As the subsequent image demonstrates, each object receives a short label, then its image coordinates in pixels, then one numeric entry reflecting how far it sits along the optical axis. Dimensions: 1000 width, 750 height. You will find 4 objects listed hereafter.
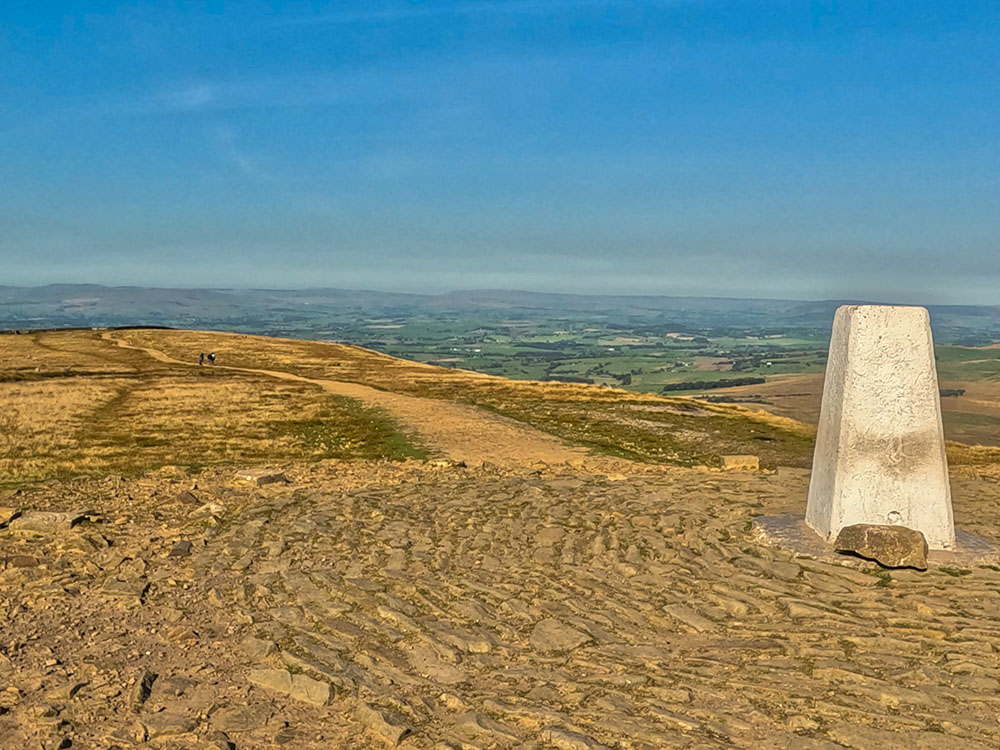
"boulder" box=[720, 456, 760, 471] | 20.45
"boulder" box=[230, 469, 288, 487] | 16.33
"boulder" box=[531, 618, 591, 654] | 8.41
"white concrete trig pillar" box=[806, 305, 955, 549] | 11.16
